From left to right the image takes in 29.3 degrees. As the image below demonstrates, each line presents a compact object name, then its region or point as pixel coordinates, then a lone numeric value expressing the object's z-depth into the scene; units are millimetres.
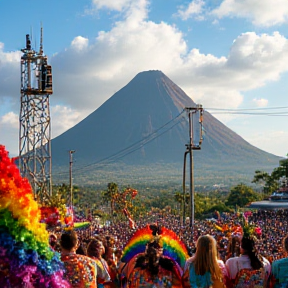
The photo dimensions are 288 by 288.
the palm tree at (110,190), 63969
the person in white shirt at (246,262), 5832
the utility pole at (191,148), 24266
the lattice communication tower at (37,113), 39250
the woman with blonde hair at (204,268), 5309
